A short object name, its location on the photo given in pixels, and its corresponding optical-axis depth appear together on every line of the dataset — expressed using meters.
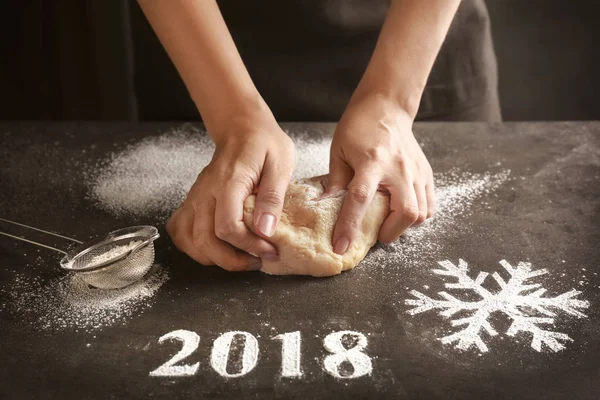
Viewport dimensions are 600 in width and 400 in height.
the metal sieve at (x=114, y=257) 1.12
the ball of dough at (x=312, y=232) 1.15
